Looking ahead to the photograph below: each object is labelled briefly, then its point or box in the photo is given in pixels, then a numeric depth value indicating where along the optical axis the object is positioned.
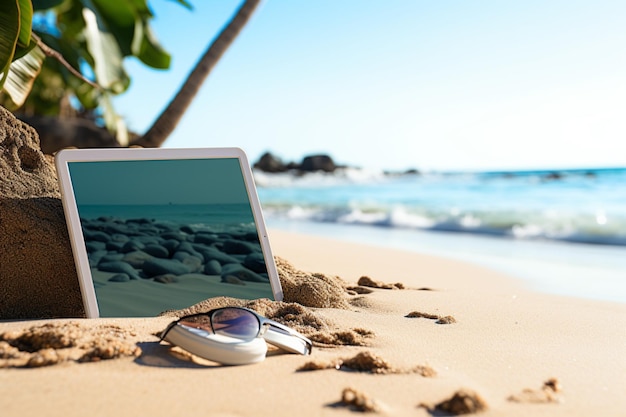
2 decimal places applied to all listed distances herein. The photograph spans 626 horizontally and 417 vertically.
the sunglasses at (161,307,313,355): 0.95
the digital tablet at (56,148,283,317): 1.14
